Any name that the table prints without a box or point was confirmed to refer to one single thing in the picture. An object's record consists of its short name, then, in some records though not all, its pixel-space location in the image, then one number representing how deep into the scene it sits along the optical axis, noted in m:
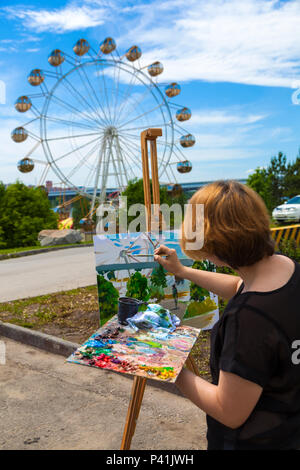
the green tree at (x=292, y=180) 30.49
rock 15.48
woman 1.22
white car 16.67
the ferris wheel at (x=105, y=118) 17.92
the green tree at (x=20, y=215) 15.69
